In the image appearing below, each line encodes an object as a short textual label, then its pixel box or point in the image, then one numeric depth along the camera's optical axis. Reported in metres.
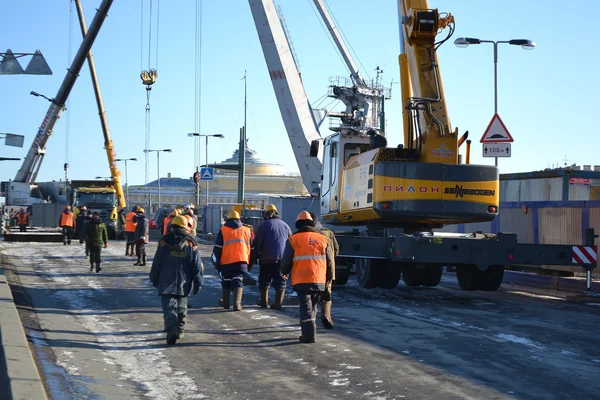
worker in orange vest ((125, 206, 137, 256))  29.85
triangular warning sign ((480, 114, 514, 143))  23.94
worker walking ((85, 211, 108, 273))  23.66
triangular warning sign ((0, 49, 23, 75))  23.89
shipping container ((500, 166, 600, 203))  30.25
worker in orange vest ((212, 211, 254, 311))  14.98
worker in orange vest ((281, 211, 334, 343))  11.38
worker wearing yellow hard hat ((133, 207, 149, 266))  26.17
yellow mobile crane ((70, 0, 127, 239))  48.81
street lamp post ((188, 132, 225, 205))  73.14
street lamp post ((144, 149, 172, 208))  96.72
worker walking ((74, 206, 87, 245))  36.20
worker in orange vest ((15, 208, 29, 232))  54.91
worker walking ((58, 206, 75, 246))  38.75
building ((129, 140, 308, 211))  145.88
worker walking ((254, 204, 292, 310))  15.52
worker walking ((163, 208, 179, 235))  23.66
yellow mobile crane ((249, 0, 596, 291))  16.77
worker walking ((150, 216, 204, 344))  11.22
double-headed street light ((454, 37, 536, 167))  28.09
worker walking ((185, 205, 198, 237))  25.64
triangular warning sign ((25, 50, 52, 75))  23.92
